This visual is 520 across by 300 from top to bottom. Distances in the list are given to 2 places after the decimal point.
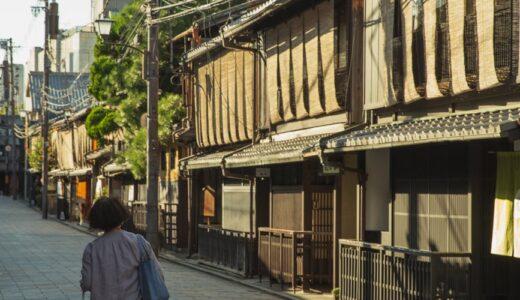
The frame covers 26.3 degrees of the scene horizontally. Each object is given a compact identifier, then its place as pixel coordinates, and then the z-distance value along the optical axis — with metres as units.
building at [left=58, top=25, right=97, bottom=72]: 92.75
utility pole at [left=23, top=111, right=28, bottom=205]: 93.44
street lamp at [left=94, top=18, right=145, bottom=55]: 29.18
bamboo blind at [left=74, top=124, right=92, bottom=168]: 64.09
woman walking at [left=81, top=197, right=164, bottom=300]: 8.47
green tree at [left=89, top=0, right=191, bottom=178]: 35.72
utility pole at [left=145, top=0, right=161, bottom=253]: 27.69
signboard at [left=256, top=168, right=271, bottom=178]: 24.38
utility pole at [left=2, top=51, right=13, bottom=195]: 94.29
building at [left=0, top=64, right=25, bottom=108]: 138.12
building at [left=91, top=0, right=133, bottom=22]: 69.45
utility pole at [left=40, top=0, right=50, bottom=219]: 61.31
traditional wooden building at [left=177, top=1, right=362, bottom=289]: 20.81
